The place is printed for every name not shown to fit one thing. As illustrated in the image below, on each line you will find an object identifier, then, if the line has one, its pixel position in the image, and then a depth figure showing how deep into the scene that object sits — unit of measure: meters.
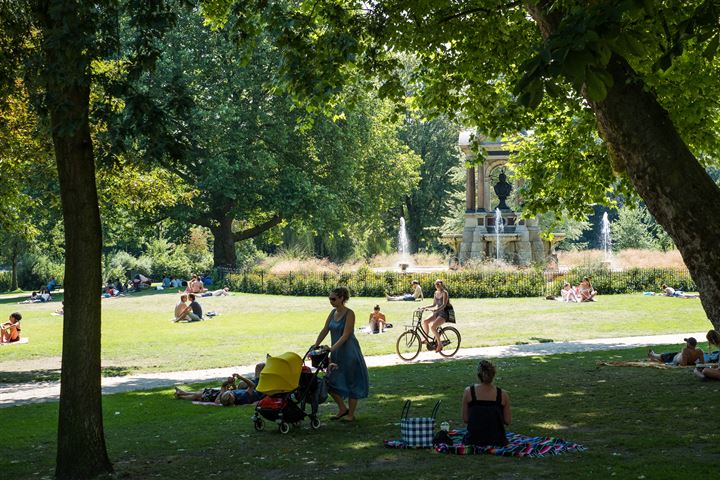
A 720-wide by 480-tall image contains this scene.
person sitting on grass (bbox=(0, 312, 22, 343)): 25.33
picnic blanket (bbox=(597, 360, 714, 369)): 16.66
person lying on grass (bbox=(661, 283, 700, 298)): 35.02
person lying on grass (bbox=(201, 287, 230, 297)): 43.09
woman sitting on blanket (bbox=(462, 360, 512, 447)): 9.47
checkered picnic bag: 9.69
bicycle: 20.53
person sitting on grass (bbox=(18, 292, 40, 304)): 45.31
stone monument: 45.75
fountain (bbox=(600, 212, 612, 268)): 41.22
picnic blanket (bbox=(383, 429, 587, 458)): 9.22
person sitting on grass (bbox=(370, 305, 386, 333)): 26.33
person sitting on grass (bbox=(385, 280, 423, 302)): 36.50
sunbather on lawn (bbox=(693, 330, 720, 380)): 14.32
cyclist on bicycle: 20.55
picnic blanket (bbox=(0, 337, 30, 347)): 25.41
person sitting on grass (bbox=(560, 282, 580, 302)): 35.28
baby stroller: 11.01
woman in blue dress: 11.46
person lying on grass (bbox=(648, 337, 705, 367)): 16.41
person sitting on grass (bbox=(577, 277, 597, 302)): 34.62
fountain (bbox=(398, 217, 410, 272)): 46.74
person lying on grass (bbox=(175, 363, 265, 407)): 13.89
